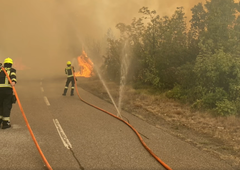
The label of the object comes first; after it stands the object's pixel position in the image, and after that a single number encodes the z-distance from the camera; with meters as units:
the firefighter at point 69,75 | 11.91
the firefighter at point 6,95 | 5.99
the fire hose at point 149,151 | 3.84
